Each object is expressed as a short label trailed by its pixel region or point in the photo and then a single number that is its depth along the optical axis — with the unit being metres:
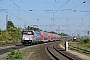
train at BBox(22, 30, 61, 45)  44.25
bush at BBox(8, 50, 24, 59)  20.20
